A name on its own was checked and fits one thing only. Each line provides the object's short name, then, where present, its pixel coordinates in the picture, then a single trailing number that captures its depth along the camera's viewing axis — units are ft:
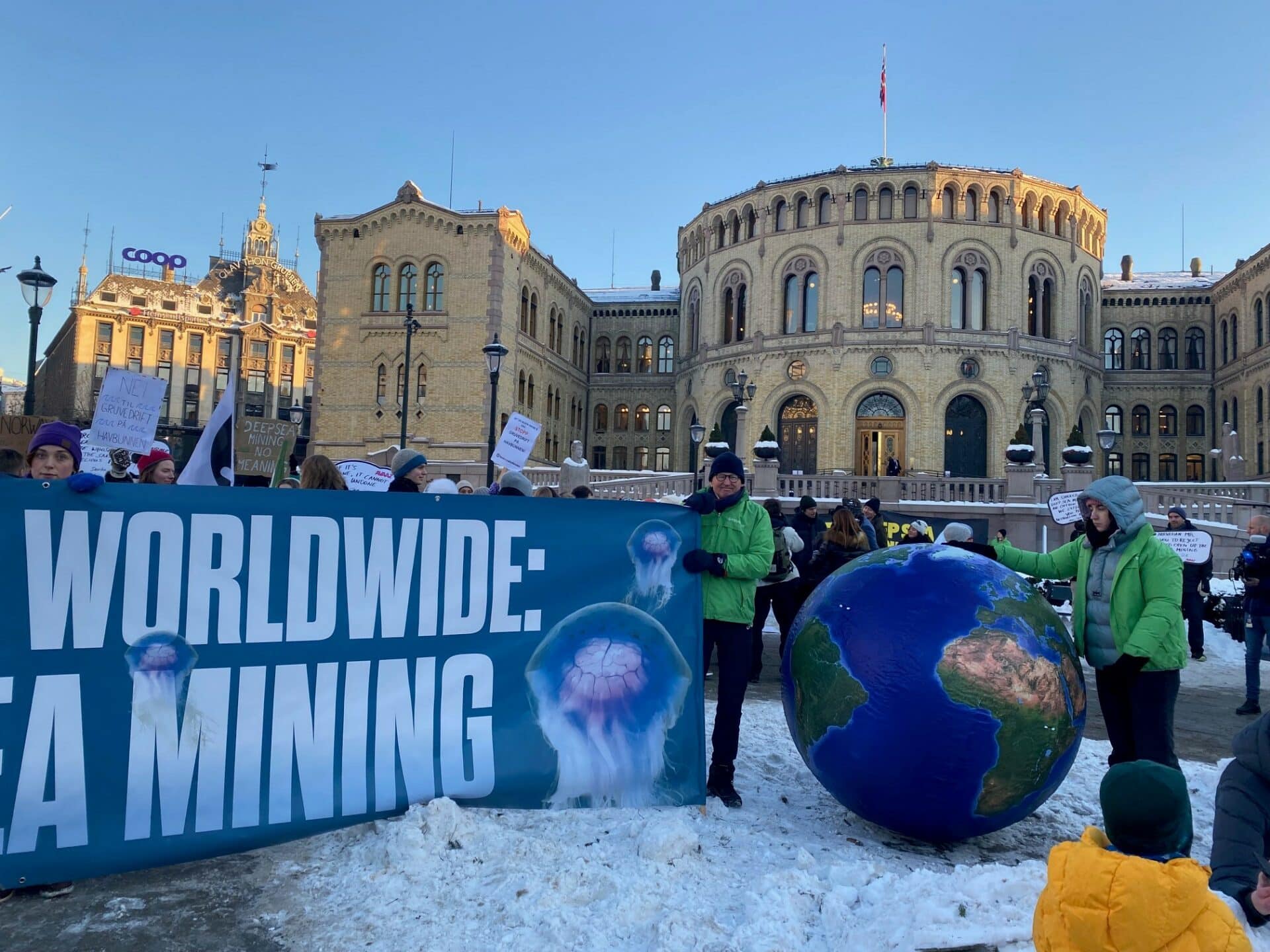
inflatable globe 13.32
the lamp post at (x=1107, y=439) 77.93
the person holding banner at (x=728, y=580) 16.72
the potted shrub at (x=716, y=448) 93.86
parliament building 125.39
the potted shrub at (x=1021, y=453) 87.76
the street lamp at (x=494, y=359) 66.33
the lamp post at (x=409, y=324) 91.40
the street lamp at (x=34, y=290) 38.83
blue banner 12.44
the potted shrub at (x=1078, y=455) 83.71
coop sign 220.64
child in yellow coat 7.36
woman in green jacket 14.92
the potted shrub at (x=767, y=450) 89.25
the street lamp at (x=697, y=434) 82.48
